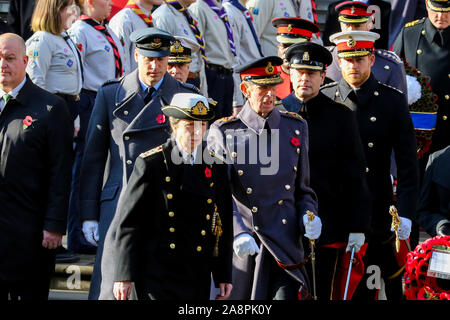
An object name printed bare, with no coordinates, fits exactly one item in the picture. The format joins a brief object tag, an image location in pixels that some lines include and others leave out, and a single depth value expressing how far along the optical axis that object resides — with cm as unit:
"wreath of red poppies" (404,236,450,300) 1469
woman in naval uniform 1348
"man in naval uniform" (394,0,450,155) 2072
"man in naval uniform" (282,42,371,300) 1585
